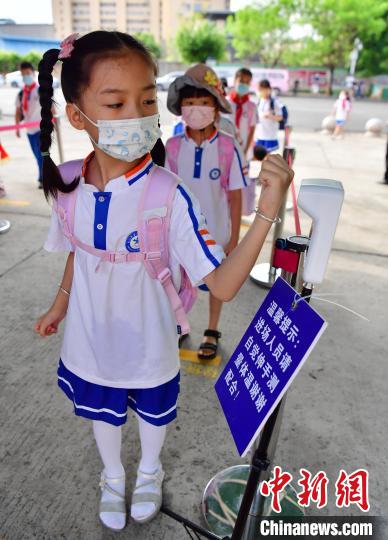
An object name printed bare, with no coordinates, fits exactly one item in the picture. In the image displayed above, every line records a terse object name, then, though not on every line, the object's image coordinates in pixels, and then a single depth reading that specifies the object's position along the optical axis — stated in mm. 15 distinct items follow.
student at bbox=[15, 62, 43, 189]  5832
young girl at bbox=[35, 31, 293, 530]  1123
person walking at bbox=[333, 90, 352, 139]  10859
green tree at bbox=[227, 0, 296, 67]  36250
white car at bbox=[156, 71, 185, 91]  25188
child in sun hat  2252
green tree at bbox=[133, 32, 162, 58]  53284
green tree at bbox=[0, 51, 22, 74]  35375
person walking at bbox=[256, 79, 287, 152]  6496
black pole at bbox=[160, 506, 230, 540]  1481
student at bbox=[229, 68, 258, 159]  5336
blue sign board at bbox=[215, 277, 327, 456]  882
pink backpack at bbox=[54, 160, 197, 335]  1217
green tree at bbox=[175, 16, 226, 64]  37844
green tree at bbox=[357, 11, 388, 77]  34188
